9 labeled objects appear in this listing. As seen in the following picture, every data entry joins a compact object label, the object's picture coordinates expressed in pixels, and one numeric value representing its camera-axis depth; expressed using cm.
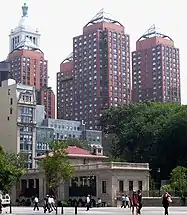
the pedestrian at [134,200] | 3759
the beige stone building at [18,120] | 12275
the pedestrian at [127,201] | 6278
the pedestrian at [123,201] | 6233
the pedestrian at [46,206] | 4938
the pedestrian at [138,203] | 3623
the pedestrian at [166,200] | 3384
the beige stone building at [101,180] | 6931
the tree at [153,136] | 8725
